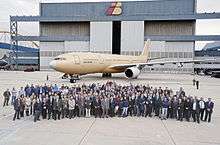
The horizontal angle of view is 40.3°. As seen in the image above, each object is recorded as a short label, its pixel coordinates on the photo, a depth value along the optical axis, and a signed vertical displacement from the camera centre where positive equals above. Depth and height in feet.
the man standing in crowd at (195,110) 54.03 -7.18
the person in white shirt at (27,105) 55.01 -6.55
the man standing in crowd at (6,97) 65.67 -6.10
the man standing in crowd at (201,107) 54.75 -6.71
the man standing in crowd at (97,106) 55.93 -6.77
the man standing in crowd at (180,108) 54.84 -7.03
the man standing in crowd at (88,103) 55.74 -6.19
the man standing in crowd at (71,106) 54.75 -6.65
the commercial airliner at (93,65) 120.47 +2.32
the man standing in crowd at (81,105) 55.31 -6.55
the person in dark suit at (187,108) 54.65 -6.88
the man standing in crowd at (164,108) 55.57 -7.06
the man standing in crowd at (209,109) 54.38 -7.02
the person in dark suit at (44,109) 53.36 -7.05
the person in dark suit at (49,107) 53.47 -6.68
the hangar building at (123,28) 235.61 +34.61
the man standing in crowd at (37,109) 51.86 -6.89
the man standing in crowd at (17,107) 52.54 -6.61
